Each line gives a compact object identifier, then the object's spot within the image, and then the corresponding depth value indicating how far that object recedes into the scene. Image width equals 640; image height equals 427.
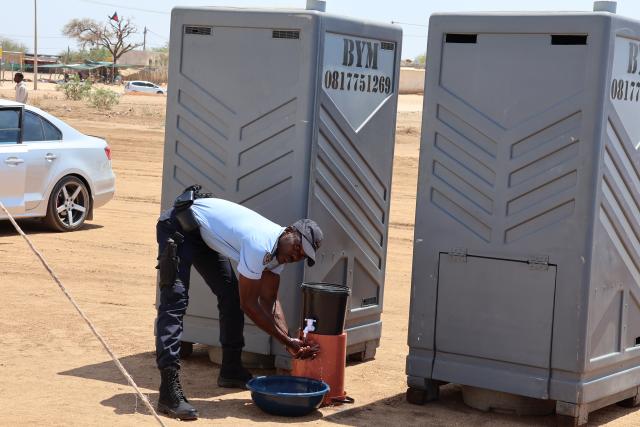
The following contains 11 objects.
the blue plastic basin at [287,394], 7.16
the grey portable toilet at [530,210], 6.99
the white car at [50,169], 13.35
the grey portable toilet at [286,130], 8.04
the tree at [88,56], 121.31
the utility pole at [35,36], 71.00
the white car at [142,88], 68.94
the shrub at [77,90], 48.25
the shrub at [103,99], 42.44
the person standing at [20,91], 21.68
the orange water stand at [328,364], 7.47
